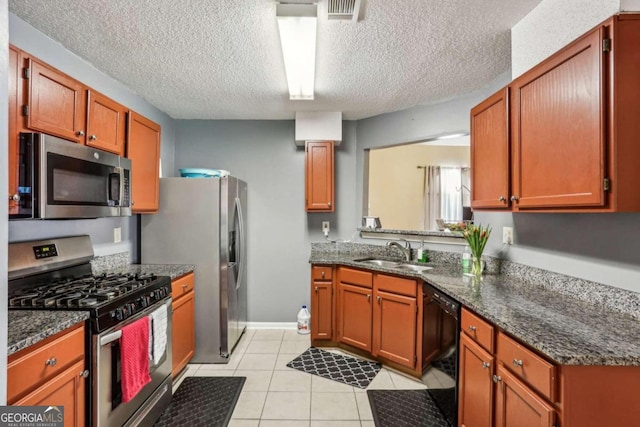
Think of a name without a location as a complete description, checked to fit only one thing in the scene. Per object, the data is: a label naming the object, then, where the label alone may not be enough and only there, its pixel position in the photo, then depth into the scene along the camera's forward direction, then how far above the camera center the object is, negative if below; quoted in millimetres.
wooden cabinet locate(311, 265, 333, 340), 2900 -860
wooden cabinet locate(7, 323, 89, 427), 1069 -656
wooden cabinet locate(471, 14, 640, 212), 1092 +389
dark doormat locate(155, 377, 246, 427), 1923 -1367
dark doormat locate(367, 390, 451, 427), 1903 -1357
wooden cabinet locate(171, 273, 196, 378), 2284 -897
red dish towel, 1544 -806
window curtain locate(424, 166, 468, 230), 4793 +396
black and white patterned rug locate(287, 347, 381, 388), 2414 -1357
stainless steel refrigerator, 2635 -258
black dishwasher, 1752 -855
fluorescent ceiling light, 1562 +1066
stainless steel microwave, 1405 +185
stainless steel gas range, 1408 -462
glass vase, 2115 -378
